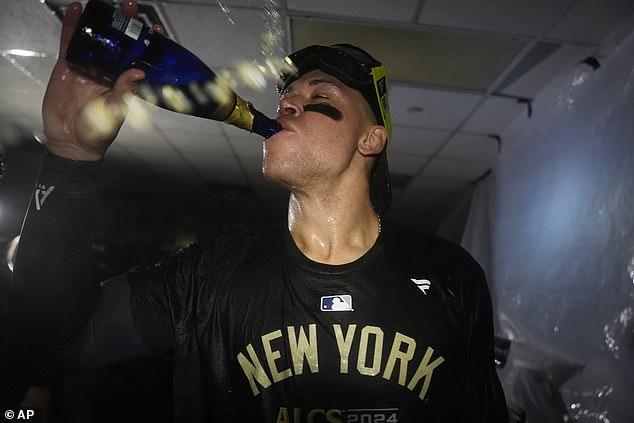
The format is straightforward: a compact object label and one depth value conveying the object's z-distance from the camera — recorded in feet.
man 3.03
